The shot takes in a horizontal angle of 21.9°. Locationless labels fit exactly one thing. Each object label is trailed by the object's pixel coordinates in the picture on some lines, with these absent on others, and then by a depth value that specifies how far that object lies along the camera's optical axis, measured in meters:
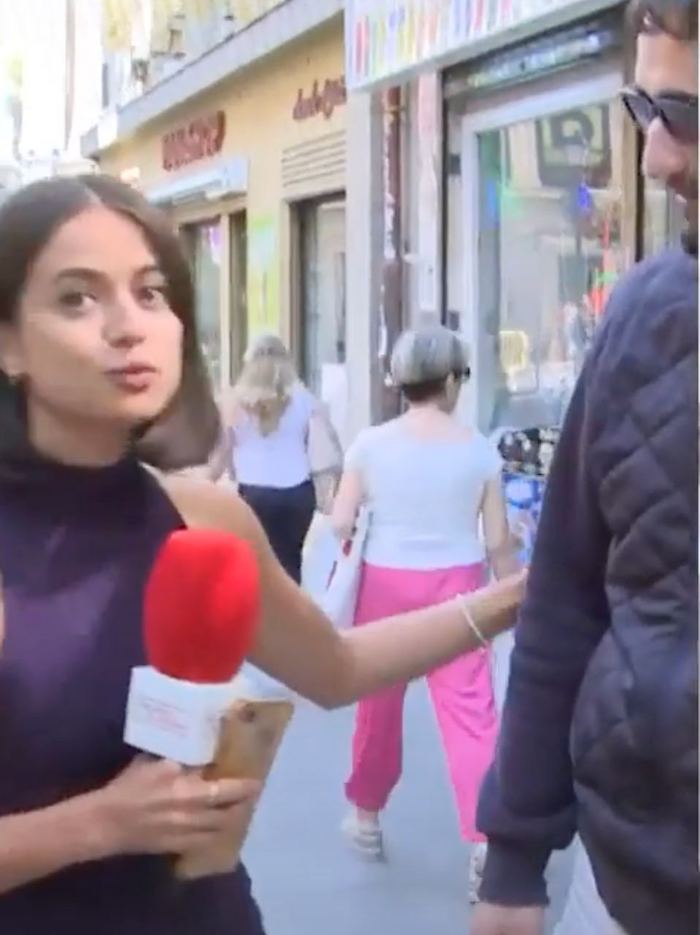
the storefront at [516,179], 9.38
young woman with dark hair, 1.88
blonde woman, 9.28
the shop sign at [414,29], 9.81
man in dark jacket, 1.93
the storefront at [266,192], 14.73
